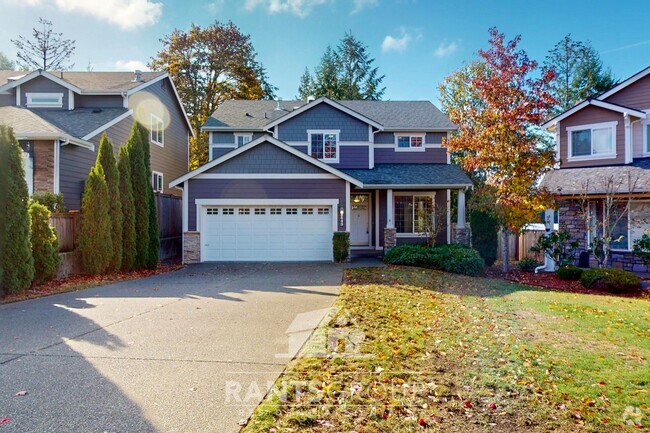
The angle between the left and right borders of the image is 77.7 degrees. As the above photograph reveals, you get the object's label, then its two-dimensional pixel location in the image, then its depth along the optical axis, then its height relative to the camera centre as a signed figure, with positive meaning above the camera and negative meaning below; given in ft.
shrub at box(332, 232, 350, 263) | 47.57 -3.36
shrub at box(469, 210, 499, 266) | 56.08 -2.95
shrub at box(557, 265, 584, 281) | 39.58 -5.57
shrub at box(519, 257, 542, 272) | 47.21 -5.66
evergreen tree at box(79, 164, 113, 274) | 36.55 -0.94
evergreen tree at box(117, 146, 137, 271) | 40.68 +0.34
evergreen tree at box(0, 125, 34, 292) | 27.53 -0.22
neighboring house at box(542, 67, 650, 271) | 43.14 +6.58
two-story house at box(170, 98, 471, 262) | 48.65 +4.69
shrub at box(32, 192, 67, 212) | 37.73 +1.75
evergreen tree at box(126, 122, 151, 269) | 42.50 +2.75
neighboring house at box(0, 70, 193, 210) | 42.50 +13.28
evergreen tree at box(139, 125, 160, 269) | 43.93 +0.14
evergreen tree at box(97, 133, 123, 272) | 38.83 +2.08
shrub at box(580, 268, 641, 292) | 33.88 -5.43
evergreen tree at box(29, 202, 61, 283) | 30.71 -1.95
